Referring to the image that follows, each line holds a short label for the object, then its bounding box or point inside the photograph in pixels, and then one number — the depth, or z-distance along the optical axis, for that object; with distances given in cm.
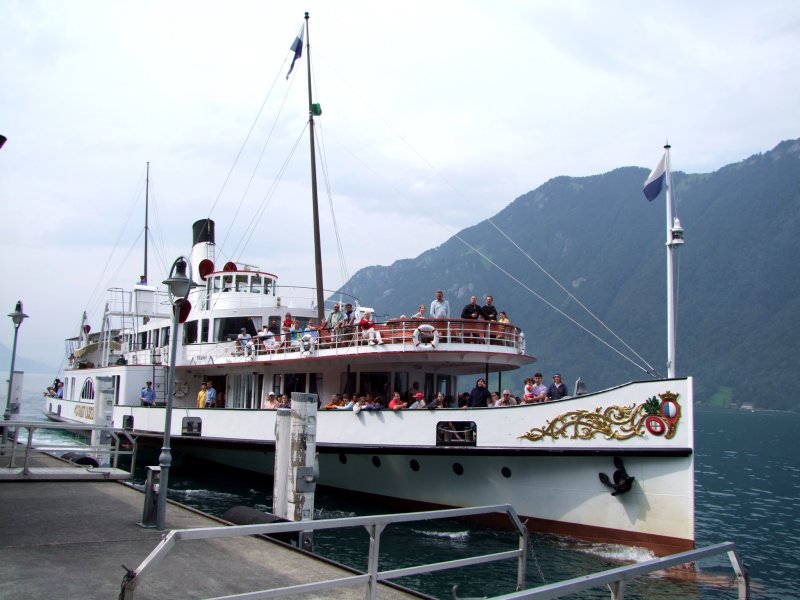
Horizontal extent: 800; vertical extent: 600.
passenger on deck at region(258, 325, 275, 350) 2106
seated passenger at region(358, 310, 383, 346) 1773
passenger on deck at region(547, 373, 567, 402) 1611
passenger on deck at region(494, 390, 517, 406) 1653
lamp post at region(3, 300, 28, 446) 2294
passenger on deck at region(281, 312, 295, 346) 2048
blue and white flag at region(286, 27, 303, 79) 2681
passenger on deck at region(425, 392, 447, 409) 1700
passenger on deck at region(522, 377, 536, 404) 1653
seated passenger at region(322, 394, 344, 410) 1897
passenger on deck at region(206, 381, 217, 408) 2342
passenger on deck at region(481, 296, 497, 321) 1809
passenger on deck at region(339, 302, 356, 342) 1850
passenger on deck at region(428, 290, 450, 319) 1798
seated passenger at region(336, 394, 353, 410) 1830
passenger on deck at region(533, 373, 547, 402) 1638
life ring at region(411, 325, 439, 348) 1706
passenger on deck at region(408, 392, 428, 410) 1723
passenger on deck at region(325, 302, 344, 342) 1888
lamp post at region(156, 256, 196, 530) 994
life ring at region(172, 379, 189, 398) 2550
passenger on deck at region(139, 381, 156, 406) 2553
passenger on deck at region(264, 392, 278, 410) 2072
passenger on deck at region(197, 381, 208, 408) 2339
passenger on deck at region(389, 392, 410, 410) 1730
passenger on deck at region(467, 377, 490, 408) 1692
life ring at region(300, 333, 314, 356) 1931
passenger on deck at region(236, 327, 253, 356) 2192
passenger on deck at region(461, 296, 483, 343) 1750
